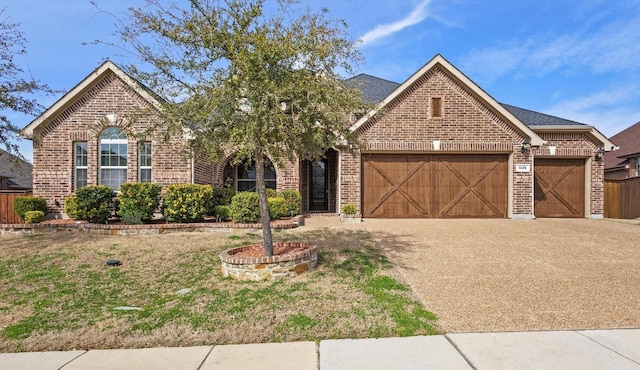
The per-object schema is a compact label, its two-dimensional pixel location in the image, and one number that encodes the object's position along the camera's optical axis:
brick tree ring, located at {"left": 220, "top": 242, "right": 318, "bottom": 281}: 6.12
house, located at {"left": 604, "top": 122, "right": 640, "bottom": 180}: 20.34
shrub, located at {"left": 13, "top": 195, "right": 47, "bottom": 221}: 11.77
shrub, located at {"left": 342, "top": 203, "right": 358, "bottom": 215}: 12.48
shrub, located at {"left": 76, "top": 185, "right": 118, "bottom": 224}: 10.85
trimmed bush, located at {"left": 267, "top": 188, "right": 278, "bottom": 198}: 12.94
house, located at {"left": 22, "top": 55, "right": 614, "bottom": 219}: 12.84
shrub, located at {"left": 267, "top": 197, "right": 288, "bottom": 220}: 11.85
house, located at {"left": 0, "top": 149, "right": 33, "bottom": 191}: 25.43
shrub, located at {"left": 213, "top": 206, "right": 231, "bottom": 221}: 11.31
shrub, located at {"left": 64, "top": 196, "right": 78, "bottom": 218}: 11.09
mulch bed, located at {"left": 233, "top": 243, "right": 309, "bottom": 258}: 6.90
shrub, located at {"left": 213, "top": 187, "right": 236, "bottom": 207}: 12.30
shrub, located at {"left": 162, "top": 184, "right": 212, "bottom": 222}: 10.80
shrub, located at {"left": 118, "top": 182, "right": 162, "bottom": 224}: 10.71
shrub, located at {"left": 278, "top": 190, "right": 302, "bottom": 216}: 12.83
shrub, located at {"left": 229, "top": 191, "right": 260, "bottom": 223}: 10.93
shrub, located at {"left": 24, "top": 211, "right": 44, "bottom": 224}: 11.43
